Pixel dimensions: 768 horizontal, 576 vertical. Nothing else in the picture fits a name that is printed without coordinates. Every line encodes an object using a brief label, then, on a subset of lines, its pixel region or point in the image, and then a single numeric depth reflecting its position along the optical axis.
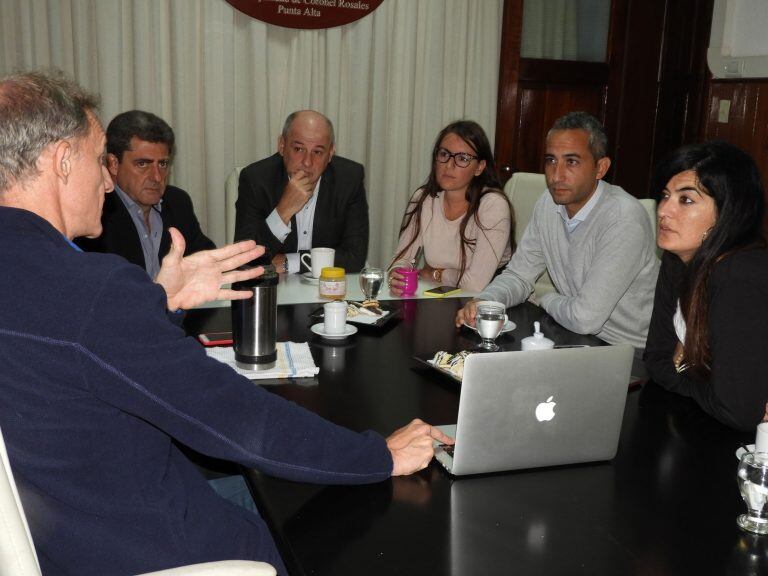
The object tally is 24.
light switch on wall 4.54
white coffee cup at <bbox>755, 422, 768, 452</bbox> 1.20
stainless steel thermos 1.70
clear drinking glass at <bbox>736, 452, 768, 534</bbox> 1.09
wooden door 4.46
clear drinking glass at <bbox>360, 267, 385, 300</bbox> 2.38
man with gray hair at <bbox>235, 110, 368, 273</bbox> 3.16
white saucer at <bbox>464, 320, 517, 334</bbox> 2.07
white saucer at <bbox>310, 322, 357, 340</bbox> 1.96
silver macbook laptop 1.19
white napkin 1.66
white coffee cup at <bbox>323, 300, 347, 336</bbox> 1.95
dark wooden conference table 1.00
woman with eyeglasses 2.94
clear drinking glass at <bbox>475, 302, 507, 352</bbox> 1.92
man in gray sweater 2.38
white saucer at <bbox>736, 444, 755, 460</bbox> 1.24
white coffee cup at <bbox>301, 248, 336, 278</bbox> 2.57
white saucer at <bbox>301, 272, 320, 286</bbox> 2.57
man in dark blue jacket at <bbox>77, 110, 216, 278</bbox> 2.76
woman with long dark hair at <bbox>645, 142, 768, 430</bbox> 1.50
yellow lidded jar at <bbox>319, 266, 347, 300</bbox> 2.31
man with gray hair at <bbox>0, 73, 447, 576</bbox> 0.95
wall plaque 3.88
